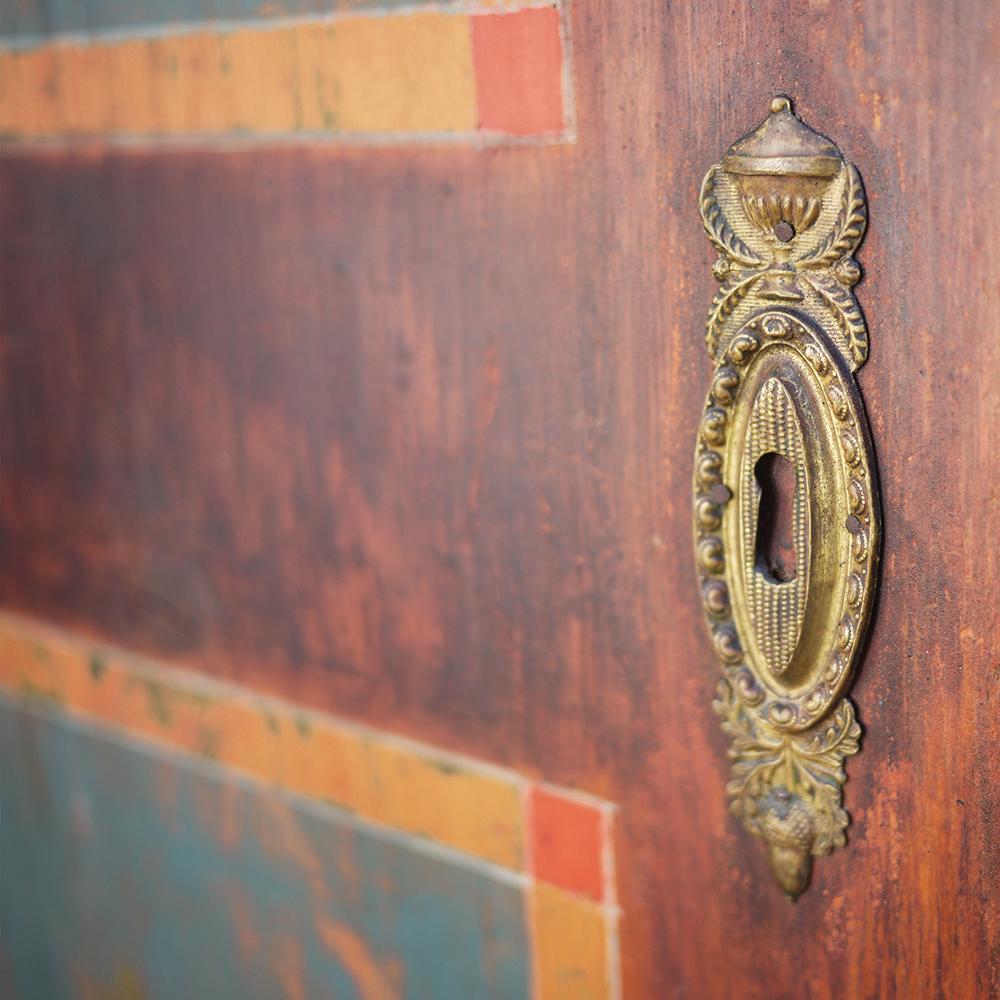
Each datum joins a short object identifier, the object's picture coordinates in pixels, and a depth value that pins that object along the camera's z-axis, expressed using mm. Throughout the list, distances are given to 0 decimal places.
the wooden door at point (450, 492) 276
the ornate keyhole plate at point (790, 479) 275
